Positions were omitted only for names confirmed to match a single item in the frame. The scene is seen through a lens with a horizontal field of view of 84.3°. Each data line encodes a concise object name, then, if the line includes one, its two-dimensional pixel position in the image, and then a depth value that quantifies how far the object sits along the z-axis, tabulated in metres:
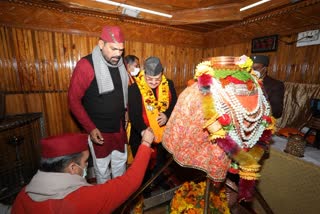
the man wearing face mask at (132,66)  2.70
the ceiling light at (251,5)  2.61
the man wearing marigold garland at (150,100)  2.21
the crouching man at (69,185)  1.02
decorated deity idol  1.27
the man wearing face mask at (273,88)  2.77
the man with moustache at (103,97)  2.06
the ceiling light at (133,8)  2.62
